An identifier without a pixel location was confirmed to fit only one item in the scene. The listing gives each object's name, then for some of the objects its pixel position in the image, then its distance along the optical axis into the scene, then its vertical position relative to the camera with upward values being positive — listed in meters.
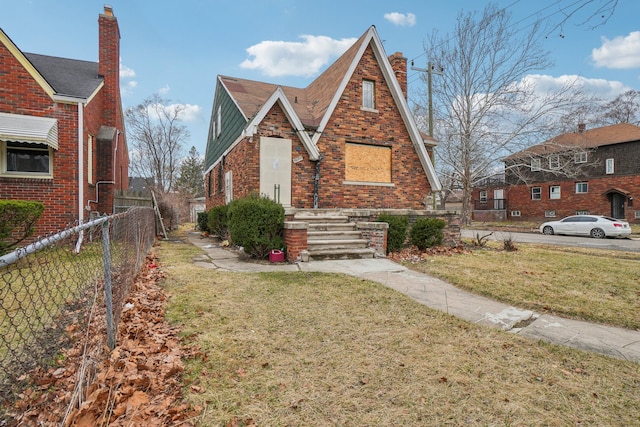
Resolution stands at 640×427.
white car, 17.80 -0.79
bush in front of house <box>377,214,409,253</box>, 8.93 -0.54
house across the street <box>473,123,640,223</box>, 26.00 +3.09
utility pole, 20.09 +8.79
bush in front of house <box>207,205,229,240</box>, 11.99 -0.40
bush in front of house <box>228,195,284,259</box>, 7.59 -0.33
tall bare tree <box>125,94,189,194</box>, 34.72 +8.16
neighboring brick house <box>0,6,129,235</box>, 8.44 +1.93
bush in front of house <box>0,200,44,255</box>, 6.82 -0.15
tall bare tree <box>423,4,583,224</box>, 21.64 +7.83
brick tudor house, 10.63 +2.56
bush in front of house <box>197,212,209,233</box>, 16.77 -0.49
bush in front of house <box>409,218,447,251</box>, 9.30 -0.56
